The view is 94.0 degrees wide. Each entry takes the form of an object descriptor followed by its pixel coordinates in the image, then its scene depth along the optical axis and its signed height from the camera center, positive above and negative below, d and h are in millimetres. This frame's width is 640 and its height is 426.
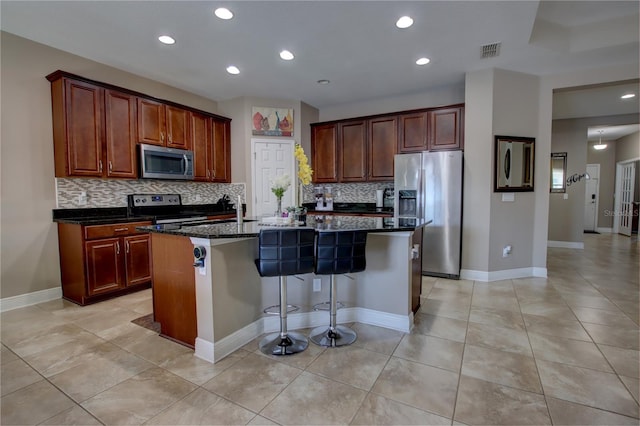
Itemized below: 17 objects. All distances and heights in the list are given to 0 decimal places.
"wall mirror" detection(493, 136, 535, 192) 3930 +438
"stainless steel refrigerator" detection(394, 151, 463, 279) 3986 -44
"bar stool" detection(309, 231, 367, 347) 2146 -412
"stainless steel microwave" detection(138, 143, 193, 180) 3852 +488
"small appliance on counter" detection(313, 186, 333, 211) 5598 -13
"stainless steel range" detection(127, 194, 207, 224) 3878 -144
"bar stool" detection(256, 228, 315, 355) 2021 -379
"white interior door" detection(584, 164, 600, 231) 8328 +4
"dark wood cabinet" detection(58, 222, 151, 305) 3125 -686
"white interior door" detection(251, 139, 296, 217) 4953 +513
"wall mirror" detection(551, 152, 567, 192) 6273 +529
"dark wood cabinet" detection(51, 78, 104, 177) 3176 +786
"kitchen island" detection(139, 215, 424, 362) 2119 -729
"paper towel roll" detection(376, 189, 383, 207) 5129 +1
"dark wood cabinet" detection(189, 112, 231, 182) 4574 +804
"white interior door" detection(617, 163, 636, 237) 7504 +0
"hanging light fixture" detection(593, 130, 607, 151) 7937 +1347
